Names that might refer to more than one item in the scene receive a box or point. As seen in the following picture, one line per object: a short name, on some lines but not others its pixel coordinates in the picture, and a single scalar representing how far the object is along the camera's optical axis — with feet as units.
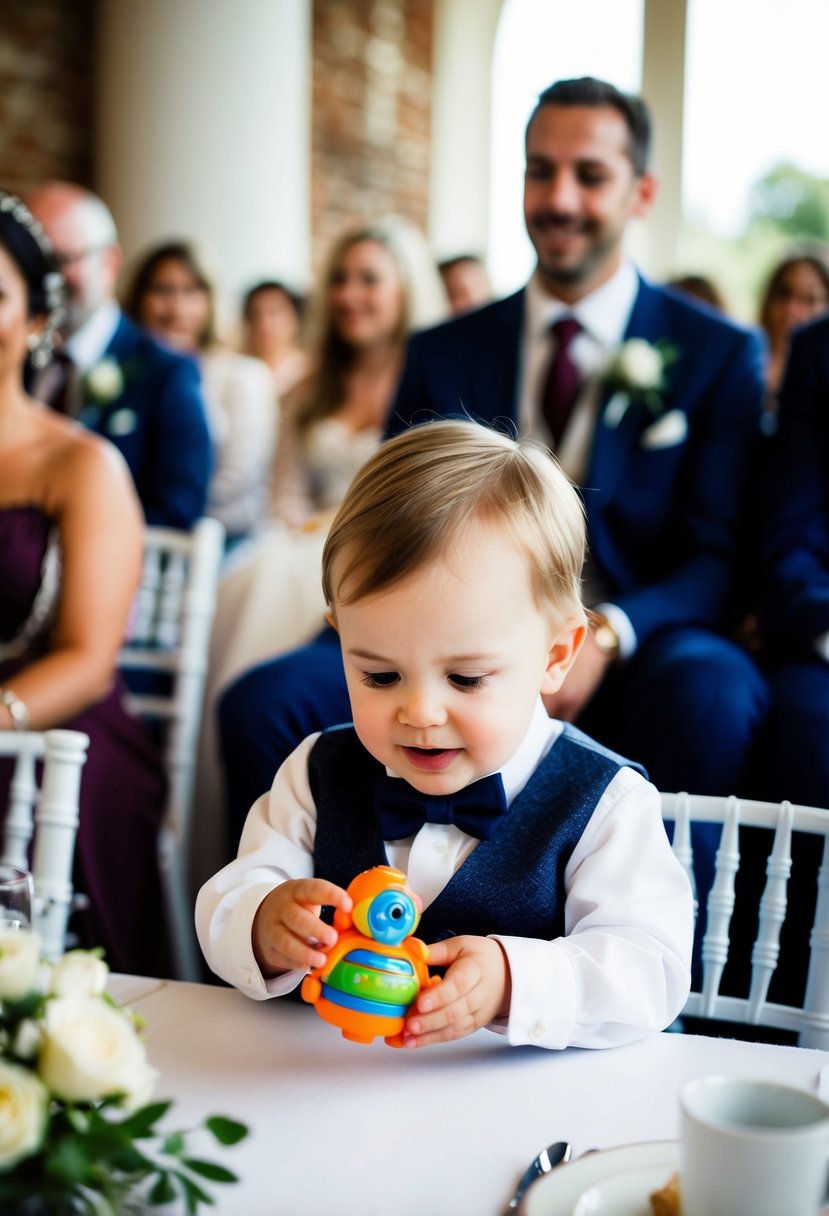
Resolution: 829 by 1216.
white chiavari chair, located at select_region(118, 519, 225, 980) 9.20
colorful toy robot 3.18
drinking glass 3.32
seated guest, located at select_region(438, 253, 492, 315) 19.77
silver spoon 2.88
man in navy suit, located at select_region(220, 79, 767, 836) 7.98
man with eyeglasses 12.97
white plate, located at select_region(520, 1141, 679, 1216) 2.68
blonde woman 14.76
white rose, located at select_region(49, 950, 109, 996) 2.57
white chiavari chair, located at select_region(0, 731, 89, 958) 4.66
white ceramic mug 2.25
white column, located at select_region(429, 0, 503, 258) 29.01
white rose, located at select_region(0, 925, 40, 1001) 2.53
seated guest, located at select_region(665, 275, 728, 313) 17.30
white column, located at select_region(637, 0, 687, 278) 24.20
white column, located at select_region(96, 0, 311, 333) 21.57
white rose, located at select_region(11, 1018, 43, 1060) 2.44
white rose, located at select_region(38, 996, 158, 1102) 2.37
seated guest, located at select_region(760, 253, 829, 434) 16.10
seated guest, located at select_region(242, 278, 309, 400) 21.36
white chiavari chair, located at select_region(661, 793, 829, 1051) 4.26
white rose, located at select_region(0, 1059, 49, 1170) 2.26
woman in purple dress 8.21
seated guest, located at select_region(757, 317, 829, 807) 7.34
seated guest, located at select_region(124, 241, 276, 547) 16.88
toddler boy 3.60
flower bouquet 2.29
